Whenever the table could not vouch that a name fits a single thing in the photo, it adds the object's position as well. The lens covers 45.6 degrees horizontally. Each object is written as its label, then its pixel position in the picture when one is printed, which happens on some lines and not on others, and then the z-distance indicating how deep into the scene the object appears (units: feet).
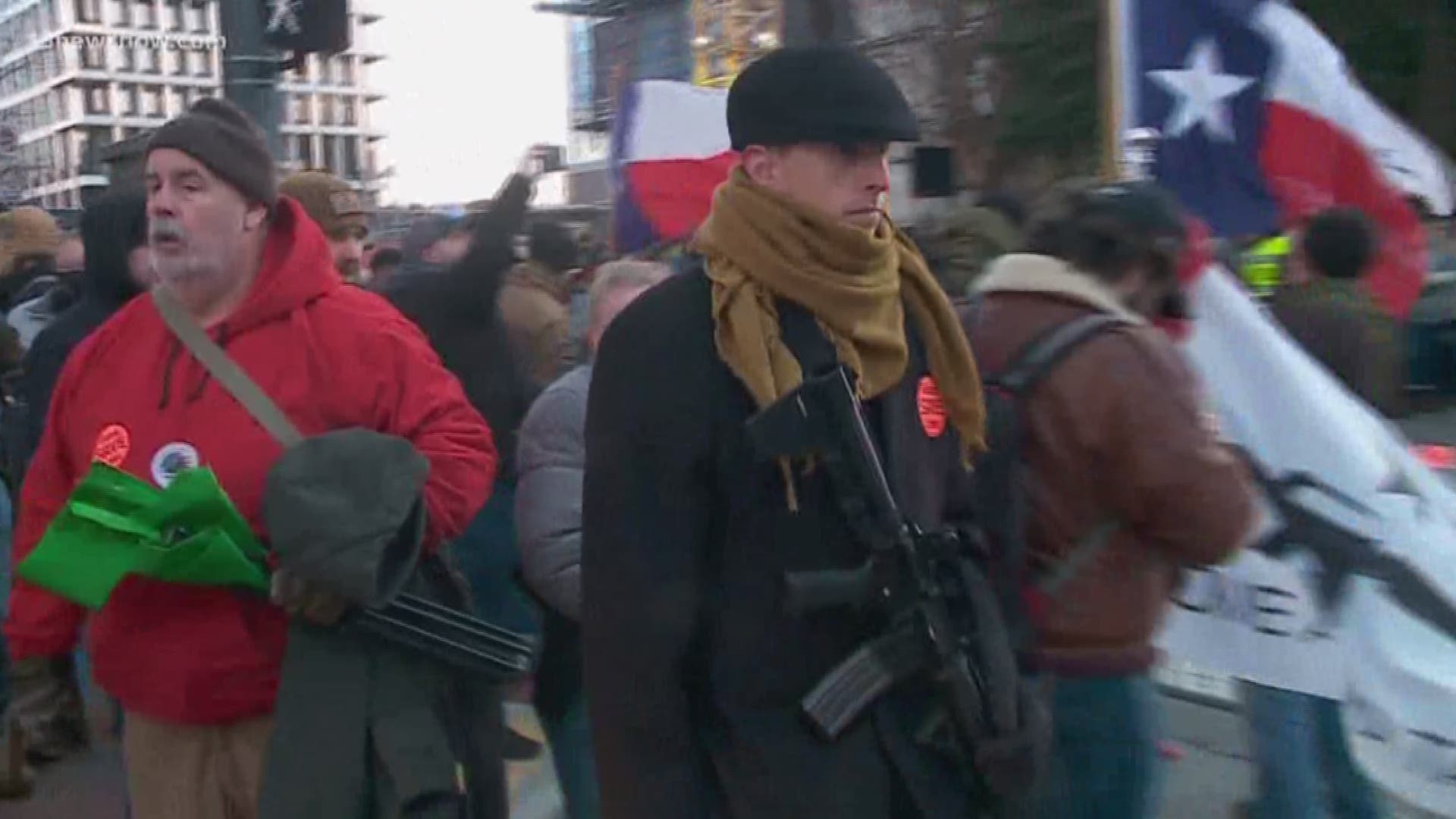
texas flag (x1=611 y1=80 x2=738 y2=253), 24.40
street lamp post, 23.13
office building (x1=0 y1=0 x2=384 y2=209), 260.21
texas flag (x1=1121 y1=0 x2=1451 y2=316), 17.17
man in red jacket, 9.18
